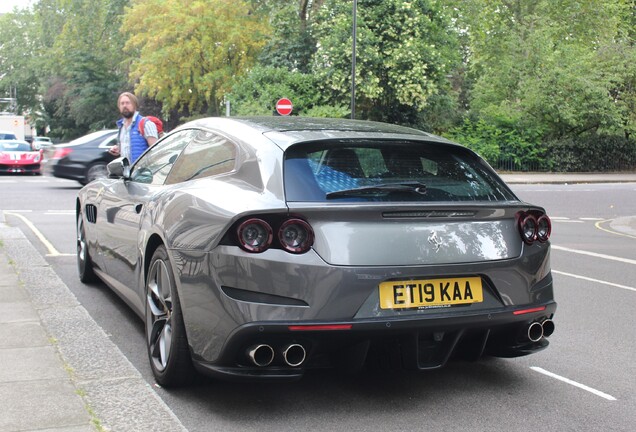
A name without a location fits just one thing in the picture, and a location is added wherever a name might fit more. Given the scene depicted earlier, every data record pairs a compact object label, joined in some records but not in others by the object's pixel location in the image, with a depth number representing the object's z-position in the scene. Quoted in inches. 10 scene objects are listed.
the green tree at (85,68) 2221.9
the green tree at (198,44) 1529.3
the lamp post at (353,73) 1131.3
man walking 357.1
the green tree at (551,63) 1489.9
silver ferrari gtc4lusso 145.5
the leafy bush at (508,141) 1480.1
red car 1050.1
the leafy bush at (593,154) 1519.4
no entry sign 1188.5
